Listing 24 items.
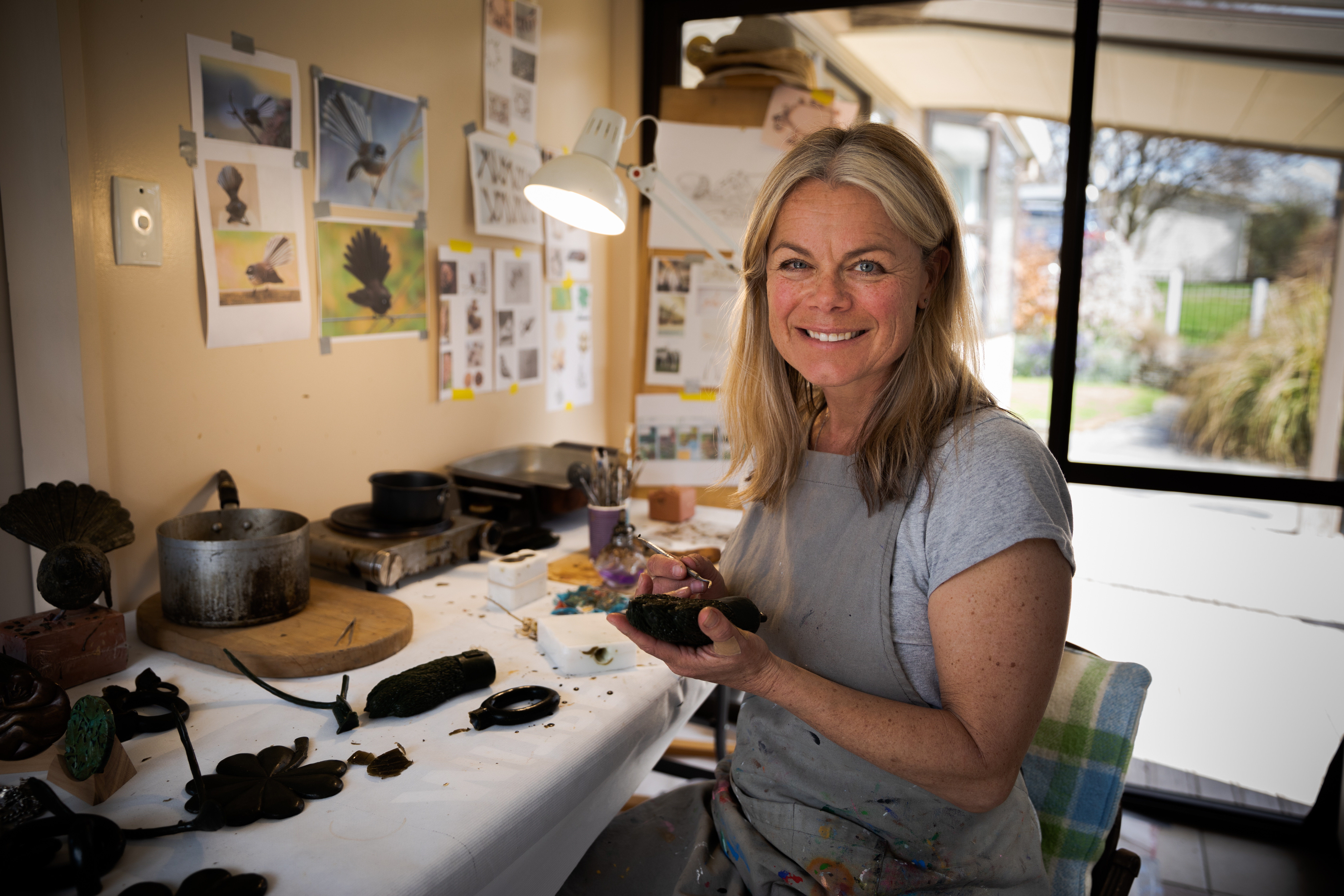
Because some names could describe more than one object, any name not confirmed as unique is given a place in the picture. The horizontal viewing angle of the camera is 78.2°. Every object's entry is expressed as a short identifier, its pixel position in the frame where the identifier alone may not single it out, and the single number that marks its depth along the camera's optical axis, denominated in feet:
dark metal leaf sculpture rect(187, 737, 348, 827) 3.12
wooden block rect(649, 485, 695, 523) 7.54
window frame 7.32
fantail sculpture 4.04
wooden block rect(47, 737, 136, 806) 3.12
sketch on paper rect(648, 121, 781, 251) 8.51
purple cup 6.29
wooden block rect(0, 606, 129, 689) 3.95
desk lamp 5.66
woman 3.18
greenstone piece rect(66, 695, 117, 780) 3.09
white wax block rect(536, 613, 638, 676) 4.49
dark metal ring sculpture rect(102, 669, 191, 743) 3.63
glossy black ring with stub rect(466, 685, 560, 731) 3.88
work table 2.91
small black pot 5.84
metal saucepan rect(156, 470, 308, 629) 4.45
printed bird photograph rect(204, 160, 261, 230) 5.25
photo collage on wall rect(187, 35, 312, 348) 5.20
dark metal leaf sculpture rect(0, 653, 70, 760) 3.32
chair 3.83
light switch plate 4.74
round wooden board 4.28
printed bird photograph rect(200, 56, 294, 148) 5.19
